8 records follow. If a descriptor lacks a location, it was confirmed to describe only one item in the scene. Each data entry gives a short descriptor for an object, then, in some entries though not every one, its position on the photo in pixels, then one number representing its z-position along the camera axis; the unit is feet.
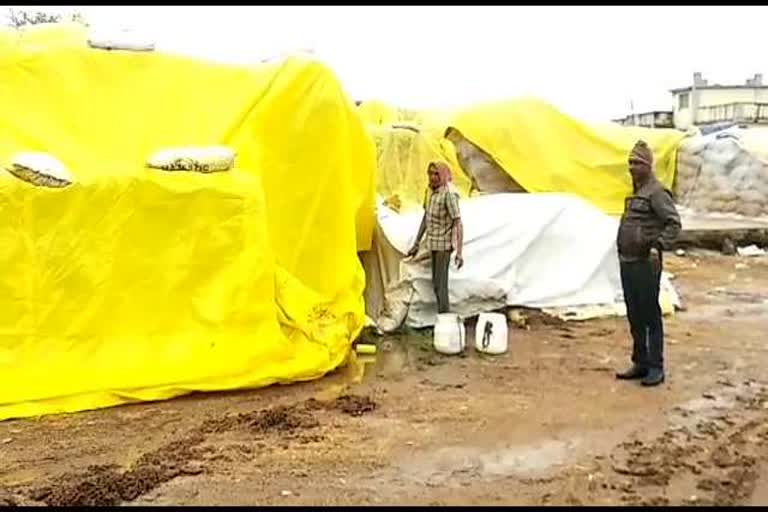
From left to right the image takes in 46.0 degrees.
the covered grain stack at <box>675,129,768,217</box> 49.34
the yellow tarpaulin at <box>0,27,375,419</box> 17.95
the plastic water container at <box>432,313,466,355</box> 22.62
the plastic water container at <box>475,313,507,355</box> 22.77
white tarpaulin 24.95
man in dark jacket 18.53
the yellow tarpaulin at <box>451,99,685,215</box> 51.78
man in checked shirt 23.89
